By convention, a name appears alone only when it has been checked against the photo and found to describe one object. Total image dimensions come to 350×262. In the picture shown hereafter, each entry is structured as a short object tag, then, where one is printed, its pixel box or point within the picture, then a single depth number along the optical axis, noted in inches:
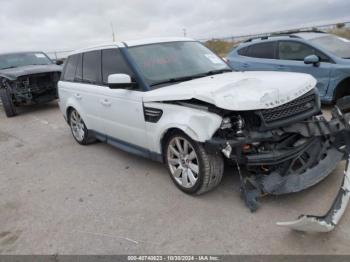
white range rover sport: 119.6
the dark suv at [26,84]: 365.1
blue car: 238.8
